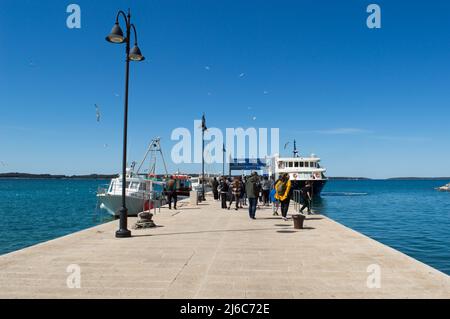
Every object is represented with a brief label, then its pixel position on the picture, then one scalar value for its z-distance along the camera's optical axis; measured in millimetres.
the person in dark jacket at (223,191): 21570
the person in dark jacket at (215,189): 29520
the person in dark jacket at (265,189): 22828
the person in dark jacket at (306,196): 16414
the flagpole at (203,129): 32488
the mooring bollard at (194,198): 24609
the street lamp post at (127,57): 10924
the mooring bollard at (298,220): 12805
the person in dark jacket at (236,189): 20330
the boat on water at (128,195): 30012
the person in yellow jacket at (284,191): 14920
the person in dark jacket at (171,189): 21516
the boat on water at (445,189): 118438
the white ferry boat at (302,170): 61222
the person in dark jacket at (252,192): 15531
